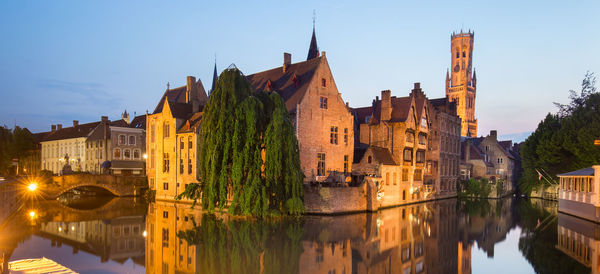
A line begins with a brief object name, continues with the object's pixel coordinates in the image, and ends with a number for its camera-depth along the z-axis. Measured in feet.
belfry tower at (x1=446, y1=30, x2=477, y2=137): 437.17
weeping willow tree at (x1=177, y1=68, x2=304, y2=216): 89.71
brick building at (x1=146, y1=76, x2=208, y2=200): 135.64
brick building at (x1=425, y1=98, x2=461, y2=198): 169.27
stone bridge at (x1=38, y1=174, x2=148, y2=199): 154.61
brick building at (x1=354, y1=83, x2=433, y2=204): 139.54
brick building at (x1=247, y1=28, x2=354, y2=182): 119.85
